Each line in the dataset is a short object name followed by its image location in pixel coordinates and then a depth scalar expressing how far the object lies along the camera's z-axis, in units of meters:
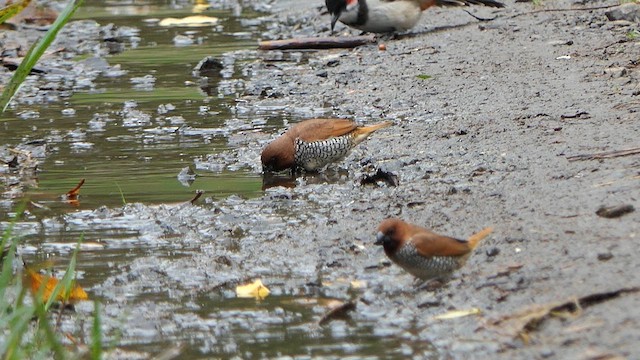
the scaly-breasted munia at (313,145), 14.24
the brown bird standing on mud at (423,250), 9.25
